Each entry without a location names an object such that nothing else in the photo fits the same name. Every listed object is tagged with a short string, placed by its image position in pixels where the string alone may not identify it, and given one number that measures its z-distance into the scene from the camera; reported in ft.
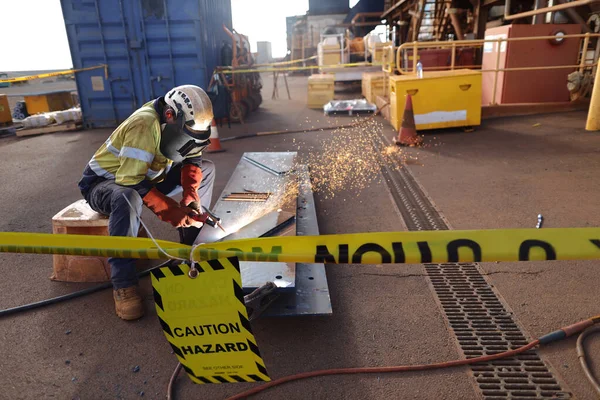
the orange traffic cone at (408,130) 22.61
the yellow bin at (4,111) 34.50
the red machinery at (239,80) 31.76
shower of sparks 17.46
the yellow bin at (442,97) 23.35
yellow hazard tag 4.95
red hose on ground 7.04
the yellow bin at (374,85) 37.37
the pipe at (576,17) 29.07
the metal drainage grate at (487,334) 6.64
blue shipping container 29.35
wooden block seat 9.85
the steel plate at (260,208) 8.75
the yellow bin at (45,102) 37.78
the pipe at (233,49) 32.43
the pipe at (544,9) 24.84
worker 8.85
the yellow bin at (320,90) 38.93
